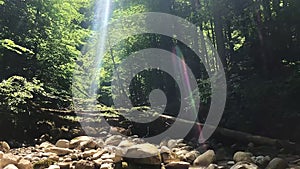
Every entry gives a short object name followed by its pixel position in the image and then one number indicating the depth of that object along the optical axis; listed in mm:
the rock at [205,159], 6516
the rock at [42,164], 5758
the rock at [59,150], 6701
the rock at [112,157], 5816
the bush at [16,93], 7355
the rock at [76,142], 7418
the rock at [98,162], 6025
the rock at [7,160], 5449
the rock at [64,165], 5824
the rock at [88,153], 6534
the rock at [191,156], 6763
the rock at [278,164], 5707
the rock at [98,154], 6395
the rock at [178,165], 6051
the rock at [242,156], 6404
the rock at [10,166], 5079
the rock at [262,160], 6142
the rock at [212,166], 6000
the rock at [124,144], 7055
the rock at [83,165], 5815
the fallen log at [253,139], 6902
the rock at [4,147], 7071
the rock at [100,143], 7750
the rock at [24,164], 5535
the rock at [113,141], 8406
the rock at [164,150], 6422
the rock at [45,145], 7454
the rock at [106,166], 5707
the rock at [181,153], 6782
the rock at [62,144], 7430
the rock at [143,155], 5664
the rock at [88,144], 7391
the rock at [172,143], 8602
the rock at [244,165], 5422
